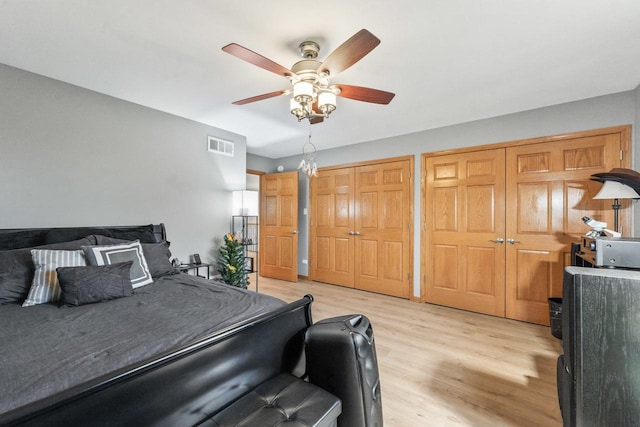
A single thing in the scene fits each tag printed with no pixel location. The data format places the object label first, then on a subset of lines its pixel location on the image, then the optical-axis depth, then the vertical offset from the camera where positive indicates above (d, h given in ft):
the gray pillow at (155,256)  7.67 -1.26
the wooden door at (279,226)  16.47 -0.66
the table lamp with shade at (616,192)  7.55 +0.76
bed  2.86 -1.86
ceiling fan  5.11 +3.19
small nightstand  10.44 -2.09
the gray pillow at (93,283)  5.52 -1.50
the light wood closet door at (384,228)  13.34 -0.64
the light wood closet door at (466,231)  10.98 -0.61
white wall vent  12.36 +3.28
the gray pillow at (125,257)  6.50 -1.09
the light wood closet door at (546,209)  9.34 +0.30
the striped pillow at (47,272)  5.64 -1.29
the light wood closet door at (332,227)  15.35 -0.70
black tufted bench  3.57 -2.75
